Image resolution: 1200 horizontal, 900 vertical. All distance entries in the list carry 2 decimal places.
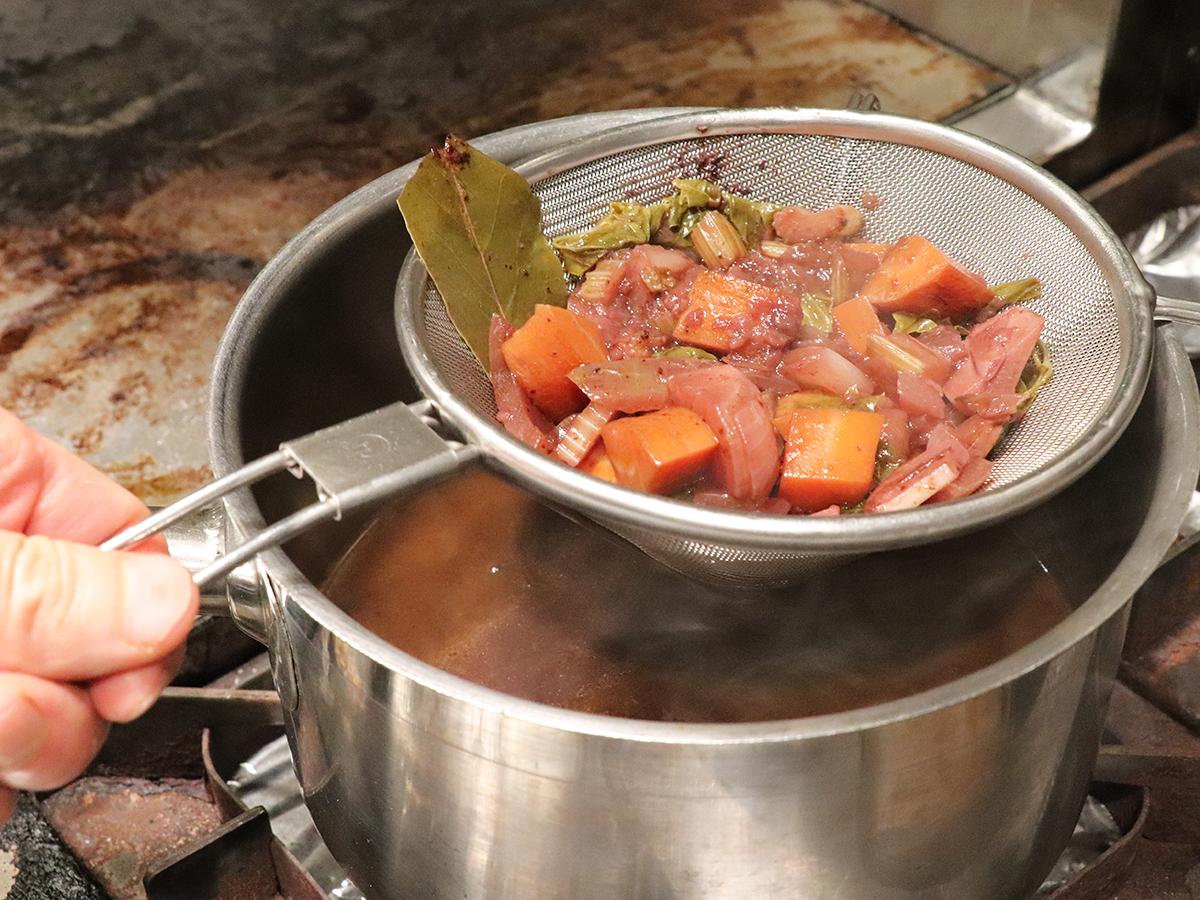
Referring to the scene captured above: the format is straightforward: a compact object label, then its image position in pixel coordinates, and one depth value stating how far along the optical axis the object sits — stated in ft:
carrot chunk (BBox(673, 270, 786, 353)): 1.21
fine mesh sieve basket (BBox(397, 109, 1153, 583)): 1.03
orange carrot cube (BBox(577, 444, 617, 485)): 1.14
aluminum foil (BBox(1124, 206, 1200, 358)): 1.71
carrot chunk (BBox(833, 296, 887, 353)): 1.21
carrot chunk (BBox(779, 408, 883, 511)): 1.10
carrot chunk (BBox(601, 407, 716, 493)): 1.09
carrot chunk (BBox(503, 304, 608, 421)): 1.17
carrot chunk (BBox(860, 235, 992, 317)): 1.22
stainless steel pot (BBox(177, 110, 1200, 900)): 0.88
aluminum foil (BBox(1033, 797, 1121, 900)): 1.14
